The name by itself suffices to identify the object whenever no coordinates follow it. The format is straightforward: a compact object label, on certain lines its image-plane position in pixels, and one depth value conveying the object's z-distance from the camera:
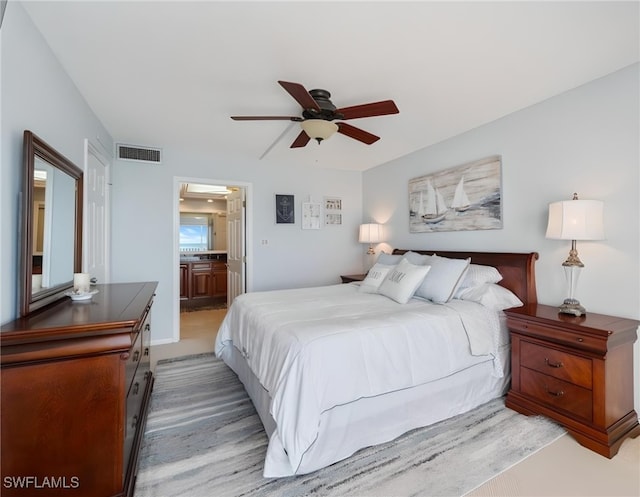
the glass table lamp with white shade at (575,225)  2.13
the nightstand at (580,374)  1.86
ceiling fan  2.10
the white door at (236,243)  4.49
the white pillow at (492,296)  2.54
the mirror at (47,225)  1.44
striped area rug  1.58
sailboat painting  3.04
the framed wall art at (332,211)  4.91
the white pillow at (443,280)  2.65
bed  1.63
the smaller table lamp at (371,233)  4.48
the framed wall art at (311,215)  4.73
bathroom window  7.58
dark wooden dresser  1.13
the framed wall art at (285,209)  4.54
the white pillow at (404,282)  2.68
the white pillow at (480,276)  2.78
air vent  3.65
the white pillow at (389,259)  3.45
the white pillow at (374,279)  3.12
